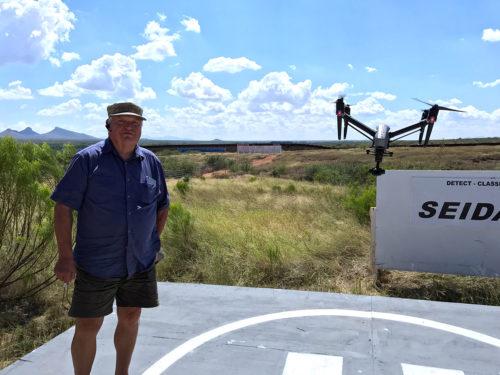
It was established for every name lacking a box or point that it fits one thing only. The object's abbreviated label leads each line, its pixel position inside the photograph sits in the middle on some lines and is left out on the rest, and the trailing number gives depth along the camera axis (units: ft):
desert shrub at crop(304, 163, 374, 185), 74.69
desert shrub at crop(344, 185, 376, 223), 27.94
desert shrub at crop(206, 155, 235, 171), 137.08
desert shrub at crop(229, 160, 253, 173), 126.98
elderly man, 8.45
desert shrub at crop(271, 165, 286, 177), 110.16
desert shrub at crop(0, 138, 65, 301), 15.30
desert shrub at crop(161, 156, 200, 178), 112.57
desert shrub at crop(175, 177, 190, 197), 54.83
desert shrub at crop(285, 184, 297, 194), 58.54
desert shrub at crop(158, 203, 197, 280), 21.31
